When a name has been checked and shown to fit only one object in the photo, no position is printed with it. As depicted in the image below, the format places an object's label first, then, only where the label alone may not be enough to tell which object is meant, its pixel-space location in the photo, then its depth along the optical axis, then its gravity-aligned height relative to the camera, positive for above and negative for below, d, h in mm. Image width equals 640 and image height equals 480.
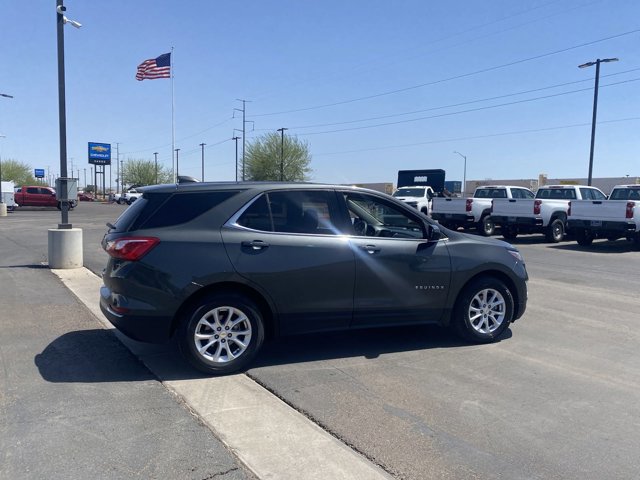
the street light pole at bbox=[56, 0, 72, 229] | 11102 +1380
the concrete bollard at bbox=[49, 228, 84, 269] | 10914 -1410
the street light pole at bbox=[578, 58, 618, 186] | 25969 +4569
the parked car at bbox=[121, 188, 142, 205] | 60688 -1960
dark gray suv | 4684 -764
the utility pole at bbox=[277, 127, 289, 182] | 62625 +2967
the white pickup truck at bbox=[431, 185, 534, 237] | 19938 -641
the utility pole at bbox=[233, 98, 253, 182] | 66562 +5952
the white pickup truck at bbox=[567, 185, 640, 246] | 15773 -710
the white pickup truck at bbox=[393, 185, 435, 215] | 24138 -298
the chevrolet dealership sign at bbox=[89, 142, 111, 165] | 73000 +3755
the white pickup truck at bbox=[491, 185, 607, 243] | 18031 -639
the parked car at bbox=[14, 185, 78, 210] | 44656 -1468
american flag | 35438 +7571
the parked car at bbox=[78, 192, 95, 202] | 88162 -2866
